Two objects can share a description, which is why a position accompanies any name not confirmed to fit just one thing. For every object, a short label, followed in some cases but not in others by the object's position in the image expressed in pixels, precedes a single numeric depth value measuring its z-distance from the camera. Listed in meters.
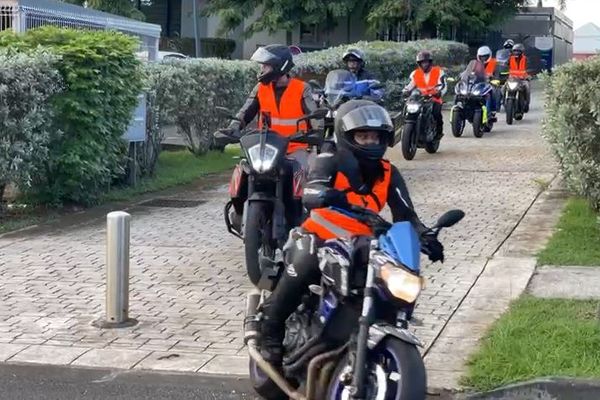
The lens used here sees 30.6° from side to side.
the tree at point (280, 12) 35.38
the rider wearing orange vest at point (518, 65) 22.45
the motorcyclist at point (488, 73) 20.08
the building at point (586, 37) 46.31
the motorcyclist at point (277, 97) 8.94
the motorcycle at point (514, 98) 22.31
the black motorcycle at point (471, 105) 19.22
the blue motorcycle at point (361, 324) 4.93
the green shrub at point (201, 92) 15.63
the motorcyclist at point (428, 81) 17.03
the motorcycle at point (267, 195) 8.11
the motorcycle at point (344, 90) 13.74
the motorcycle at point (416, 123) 16.53
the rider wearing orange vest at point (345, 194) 5.45
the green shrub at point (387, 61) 22.14
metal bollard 7.69
